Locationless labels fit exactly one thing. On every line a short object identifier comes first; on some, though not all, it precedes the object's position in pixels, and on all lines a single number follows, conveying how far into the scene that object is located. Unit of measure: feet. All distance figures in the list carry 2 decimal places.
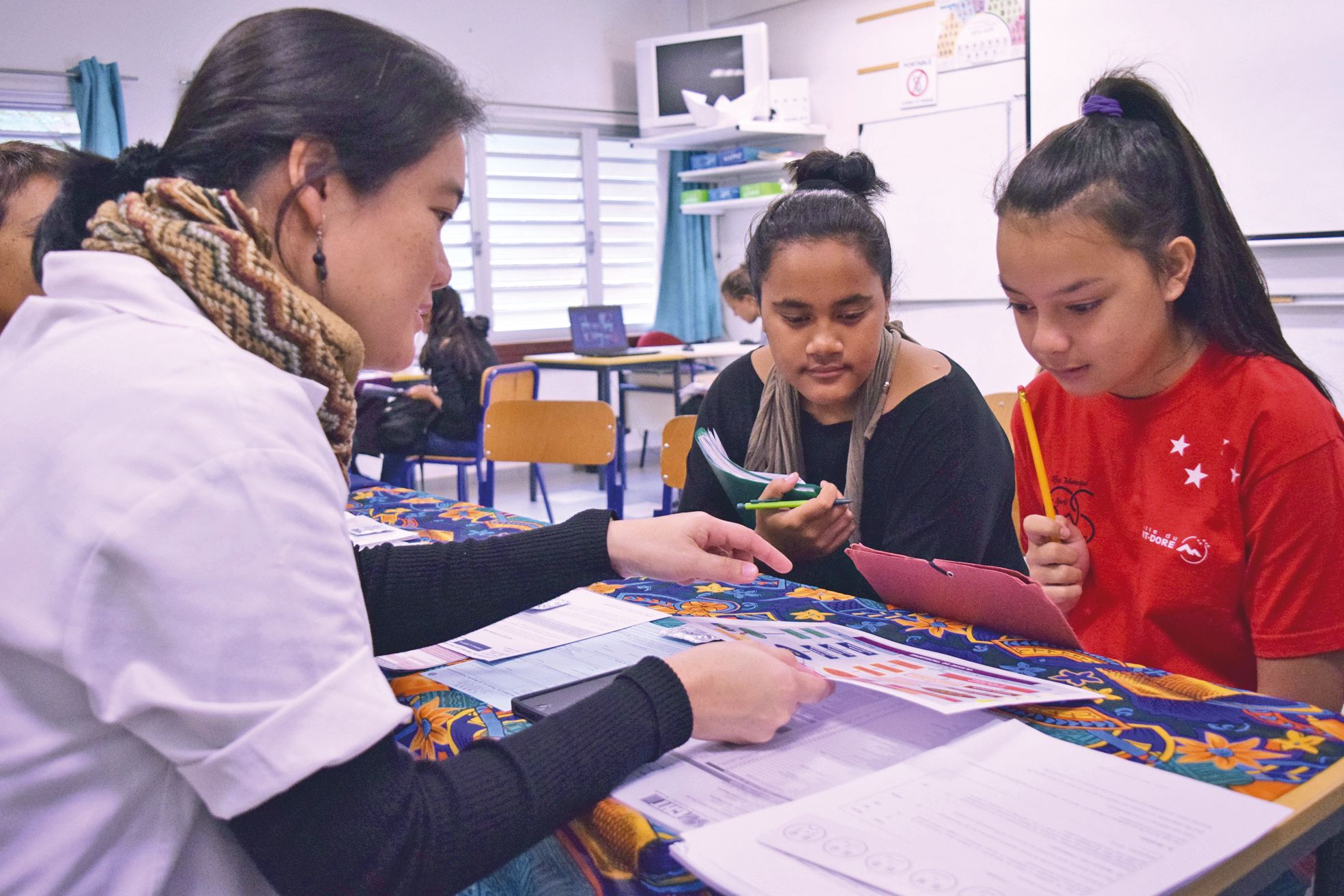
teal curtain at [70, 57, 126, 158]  16.14
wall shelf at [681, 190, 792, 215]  20.92
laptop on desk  19.16
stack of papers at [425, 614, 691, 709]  3.16
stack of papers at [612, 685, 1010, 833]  2.34
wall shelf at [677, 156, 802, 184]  20.35
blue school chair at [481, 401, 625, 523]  9.57
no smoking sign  18.29
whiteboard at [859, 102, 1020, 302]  17.24
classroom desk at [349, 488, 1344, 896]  2.16
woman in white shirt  1.92
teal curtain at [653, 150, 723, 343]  22.56
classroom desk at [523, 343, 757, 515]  17.93
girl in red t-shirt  3.74
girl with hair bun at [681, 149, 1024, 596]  4.82
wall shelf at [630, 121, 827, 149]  19.99
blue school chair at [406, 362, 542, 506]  14.57
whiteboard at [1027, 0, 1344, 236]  11.87
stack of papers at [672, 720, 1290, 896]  1.94
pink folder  3.25
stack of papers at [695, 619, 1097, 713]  2.70
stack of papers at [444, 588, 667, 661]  3.61
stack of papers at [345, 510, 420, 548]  4.93
